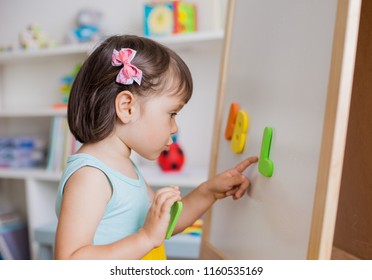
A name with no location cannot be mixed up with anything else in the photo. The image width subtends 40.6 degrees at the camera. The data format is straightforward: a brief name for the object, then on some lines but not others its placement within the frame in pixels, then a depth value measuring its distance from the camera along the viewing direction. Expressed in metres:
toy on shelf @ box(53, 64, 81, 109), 2.21
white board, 0.70
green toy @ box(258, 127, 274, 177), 0.84
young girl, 0.82
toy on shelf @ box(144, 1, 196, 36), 2.01
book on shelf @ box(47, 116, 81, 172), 2.15
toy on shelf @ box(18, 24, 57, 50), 2.25
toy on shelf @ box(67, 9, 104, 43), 2.17
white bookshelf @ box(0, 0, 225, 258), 2.04
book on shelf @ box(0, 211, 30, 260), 2.27
